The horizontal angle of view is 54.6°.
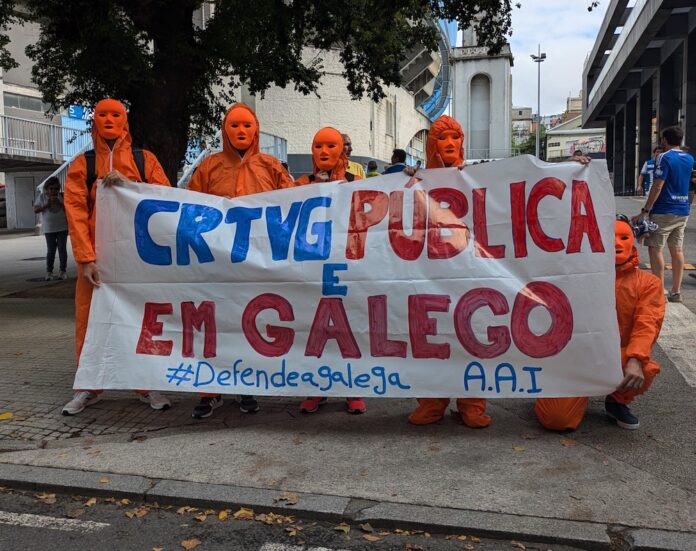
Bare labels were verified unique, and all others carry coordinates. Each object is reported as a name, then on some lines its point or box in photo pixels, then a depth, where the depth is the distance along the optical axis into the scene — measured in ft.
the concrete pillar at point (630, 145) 134.82
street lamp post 255.50
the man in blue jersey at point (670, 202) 23.50
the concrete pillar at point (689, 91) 79.20
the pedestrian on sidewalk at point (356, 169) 27.66
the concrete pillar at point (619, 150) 146.30
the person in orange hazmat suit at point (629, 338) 12.55
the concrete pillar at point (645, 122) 111.86
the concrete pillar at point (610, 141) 157.09
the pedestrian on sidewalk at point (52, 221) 36.01
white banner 12.77
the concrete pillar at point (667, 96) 96.73
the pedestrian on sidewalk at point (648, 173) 25.04
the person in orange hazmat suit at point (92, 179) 14.67
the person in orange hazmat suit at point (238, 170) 14.62
